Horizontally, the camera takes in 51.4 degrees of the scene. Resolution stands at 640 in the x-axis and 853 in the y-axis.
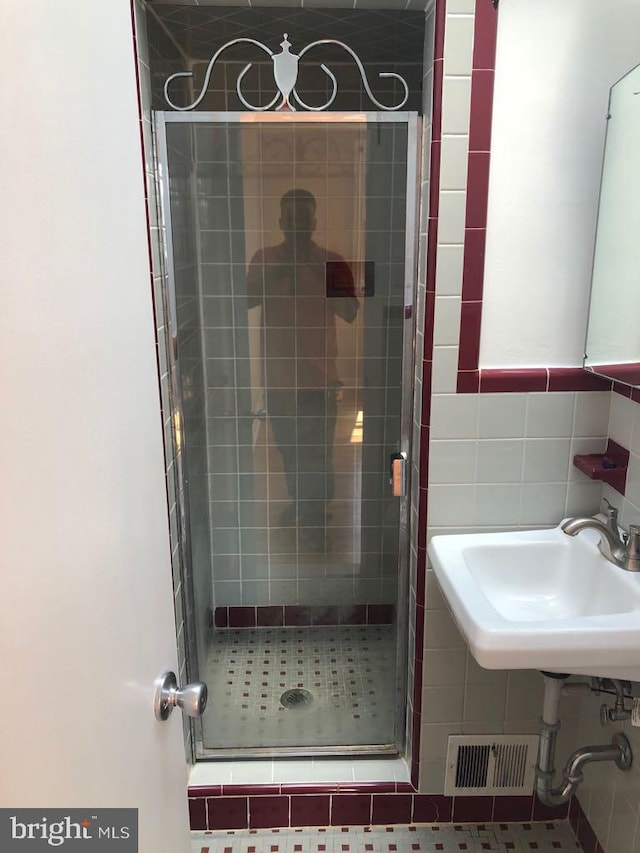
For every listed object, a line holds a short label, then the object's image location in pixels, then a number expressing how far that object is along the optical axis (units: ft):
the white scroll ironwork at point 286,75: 5.42
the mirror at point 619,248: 4.86
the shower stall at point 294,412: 6.17
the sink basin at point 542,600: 4.18
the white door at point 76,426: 1.81
